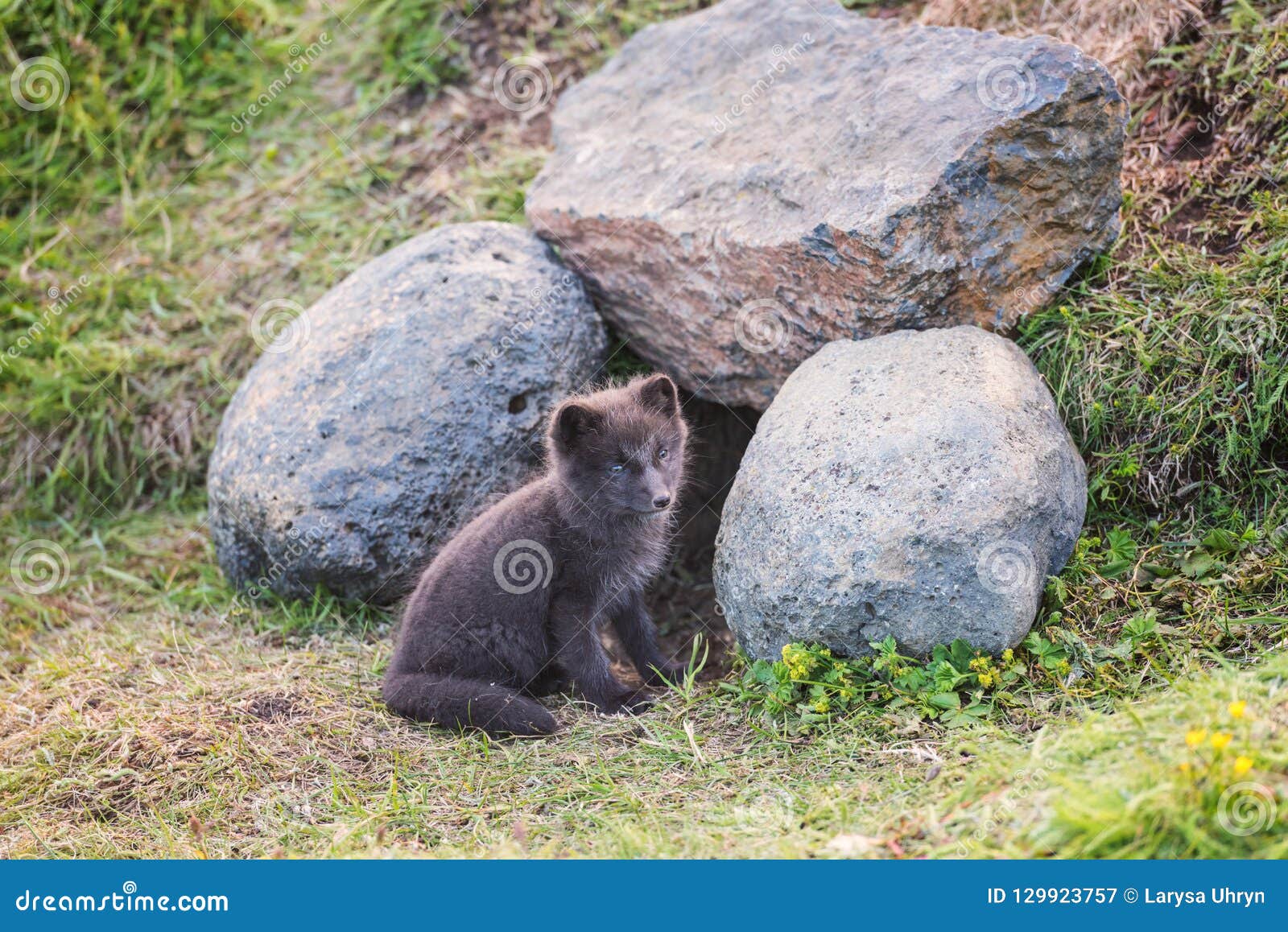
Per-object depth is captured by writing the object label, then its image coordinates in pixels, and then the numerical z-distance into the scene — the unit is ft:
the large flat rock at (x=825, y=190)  17.66
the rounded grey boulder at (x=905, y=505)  15.31
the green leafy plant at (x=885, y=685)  15.14
